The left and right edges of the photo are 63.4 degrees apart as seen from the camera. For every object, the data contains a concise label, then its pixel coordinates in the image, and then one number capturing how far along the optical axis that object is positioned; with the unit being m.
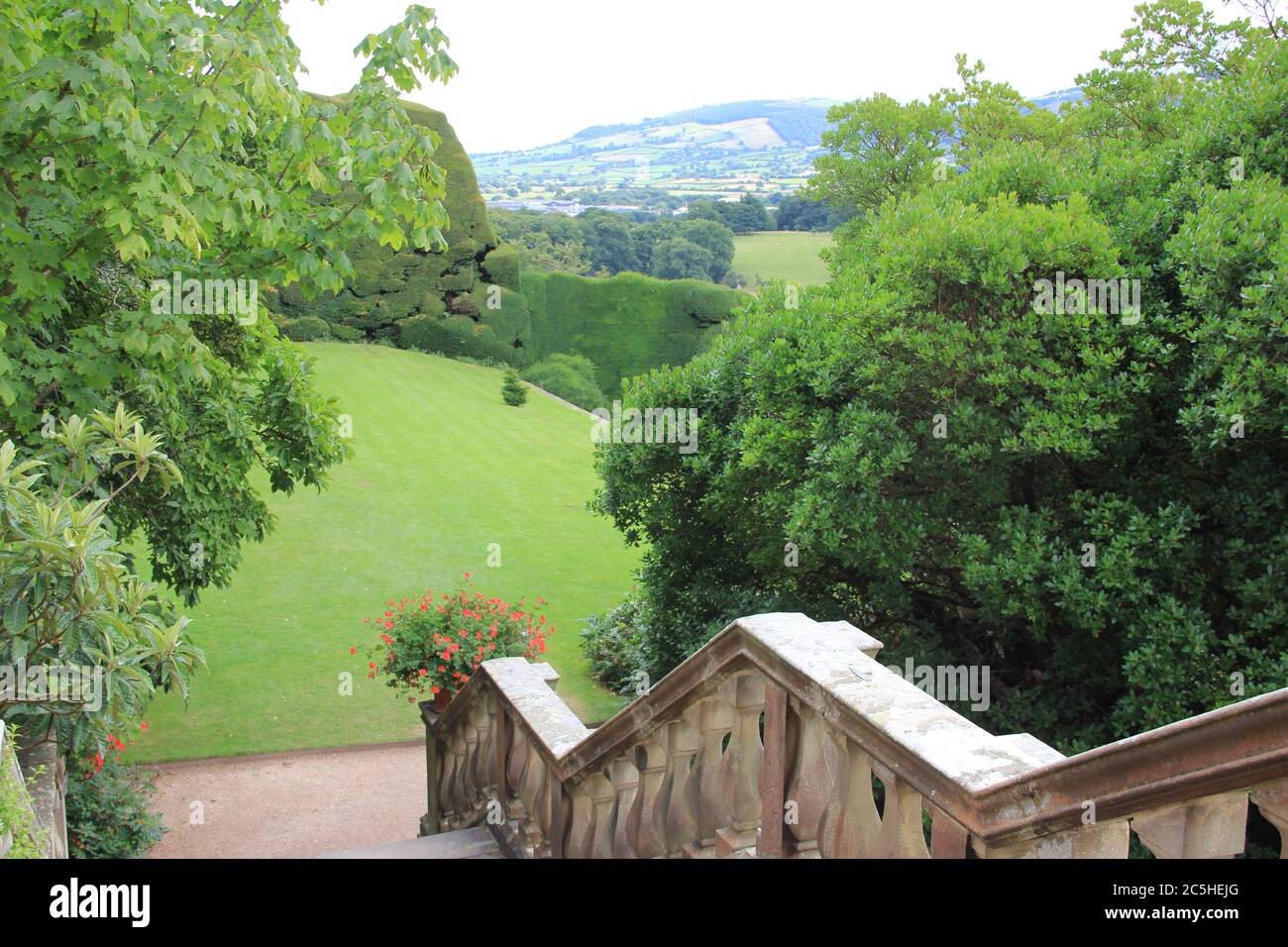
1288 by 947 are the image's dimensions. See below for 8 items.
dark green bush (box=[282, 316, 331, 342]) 34.16
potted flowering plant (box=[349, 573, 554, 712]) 9.26
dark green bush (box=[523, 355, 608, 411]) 40.84
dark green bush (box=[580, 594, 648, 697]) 14.05
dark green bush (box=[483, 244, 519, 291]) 40.44
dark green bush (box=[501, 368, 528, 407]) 32.62
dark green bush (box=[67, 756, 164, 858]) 7.26
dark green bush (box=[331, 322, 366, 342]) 36.69
